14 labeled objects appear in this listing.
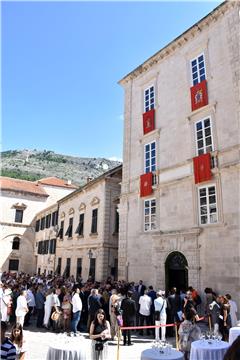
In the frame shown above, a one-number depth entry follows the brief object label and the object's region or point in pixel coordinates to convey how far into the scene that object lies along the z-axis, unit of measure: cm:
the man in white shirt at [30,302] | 1399
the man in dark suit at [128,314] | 1065
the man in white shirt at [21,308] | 1151
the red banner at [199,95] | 1691
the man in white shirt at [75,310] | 1183
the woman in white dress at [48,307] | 1307
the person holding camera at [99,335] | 769
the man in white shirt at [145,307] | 1250
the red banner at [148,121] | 2041
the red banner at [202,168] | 1545
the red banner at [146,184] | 1903
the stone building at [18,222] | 4716
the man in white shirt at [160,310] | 1162
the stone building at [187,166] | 1473
